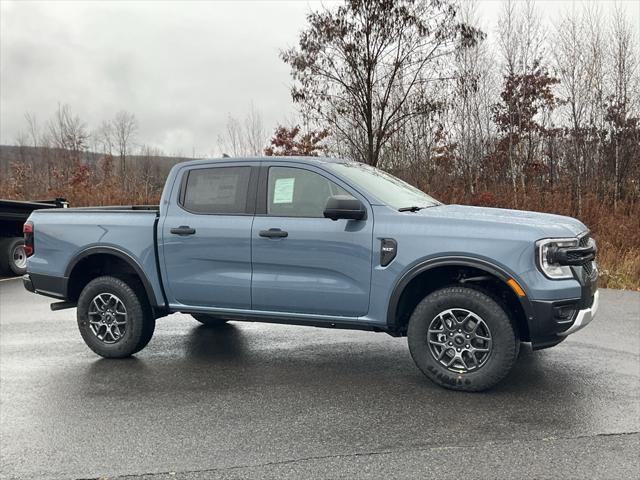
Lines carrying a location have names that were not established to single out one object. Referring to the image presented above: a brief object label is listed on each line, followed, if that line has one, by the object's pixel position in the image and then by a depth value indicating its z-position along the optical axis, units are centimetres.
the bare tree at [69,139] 3666
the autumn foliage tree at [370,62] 2119
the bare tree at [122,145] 3475
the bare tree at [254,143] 2878
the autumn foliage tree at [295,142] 2557
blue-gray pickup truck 453
